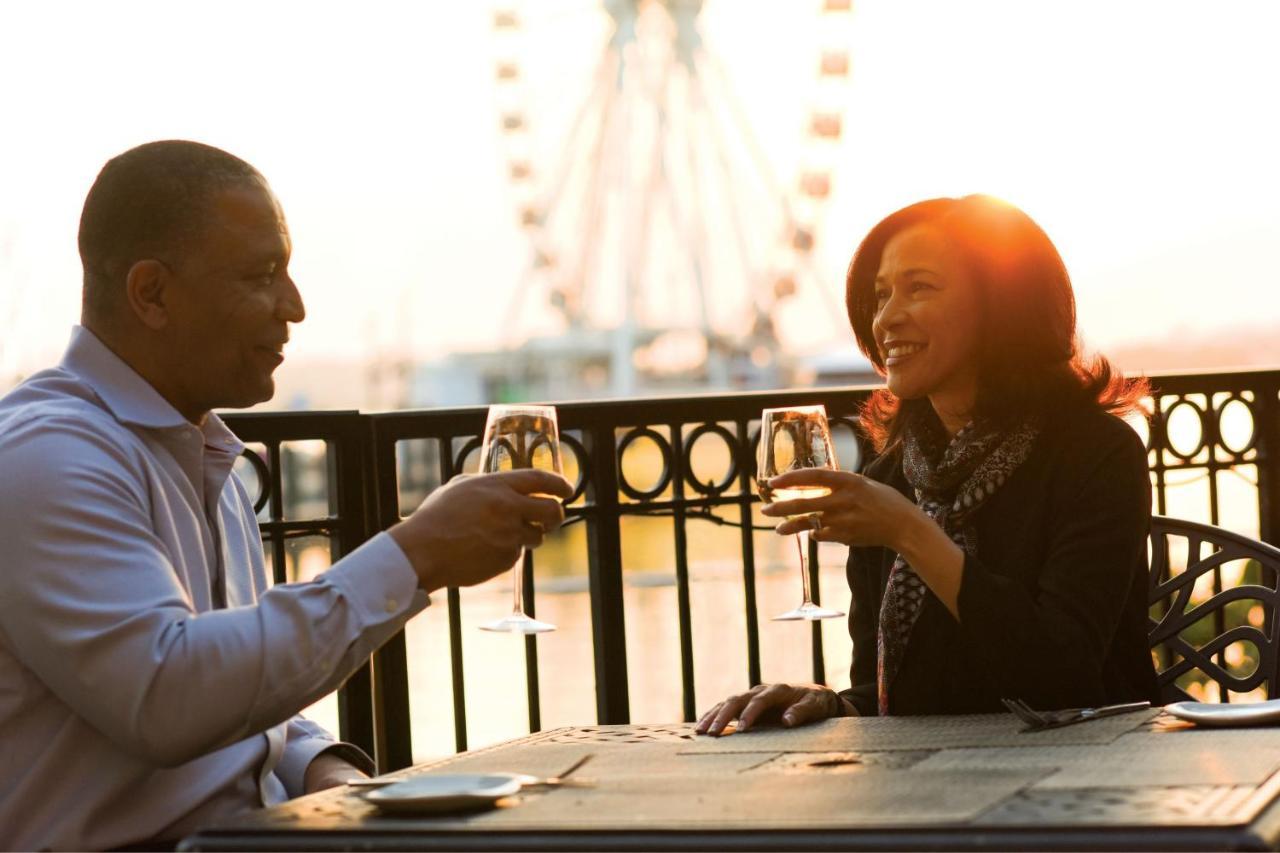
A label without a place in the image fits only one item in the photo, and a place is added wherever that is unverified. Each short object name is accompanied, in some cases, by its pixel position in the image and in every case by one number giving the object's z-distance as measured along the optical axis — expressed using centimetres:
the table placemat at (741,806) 204
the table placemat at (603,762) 228
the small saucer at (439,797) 212
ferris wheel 2102
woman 263
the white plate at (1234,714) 234
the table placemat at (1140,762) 212
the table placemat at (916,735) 233
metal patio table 199
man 222
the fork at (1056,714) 239
